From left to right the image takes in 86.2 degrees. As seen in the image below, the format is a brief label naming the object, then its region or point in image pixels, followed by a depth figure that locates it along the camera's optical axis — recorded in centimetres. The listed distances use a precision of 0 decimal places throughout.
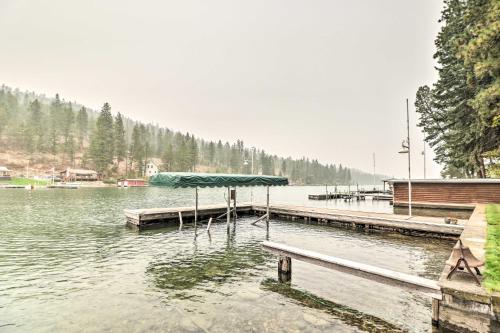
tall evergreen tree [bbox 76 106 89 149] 13188
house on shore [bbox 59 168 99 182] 9736
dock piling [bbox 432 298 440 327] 644
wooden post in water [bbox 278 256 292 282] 1016
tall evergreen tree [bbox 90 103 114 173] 9388
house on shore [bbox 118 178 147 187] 9600
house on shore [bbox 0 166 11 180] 9069
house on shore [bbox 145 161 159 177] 11931
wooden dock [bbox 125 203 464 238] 1778
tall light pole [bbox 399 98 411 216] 2123
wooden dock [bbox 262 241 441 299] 645
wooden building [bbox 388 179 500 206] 2972
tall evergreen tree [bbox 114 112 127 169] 10181
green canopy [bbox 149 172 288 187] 1427
